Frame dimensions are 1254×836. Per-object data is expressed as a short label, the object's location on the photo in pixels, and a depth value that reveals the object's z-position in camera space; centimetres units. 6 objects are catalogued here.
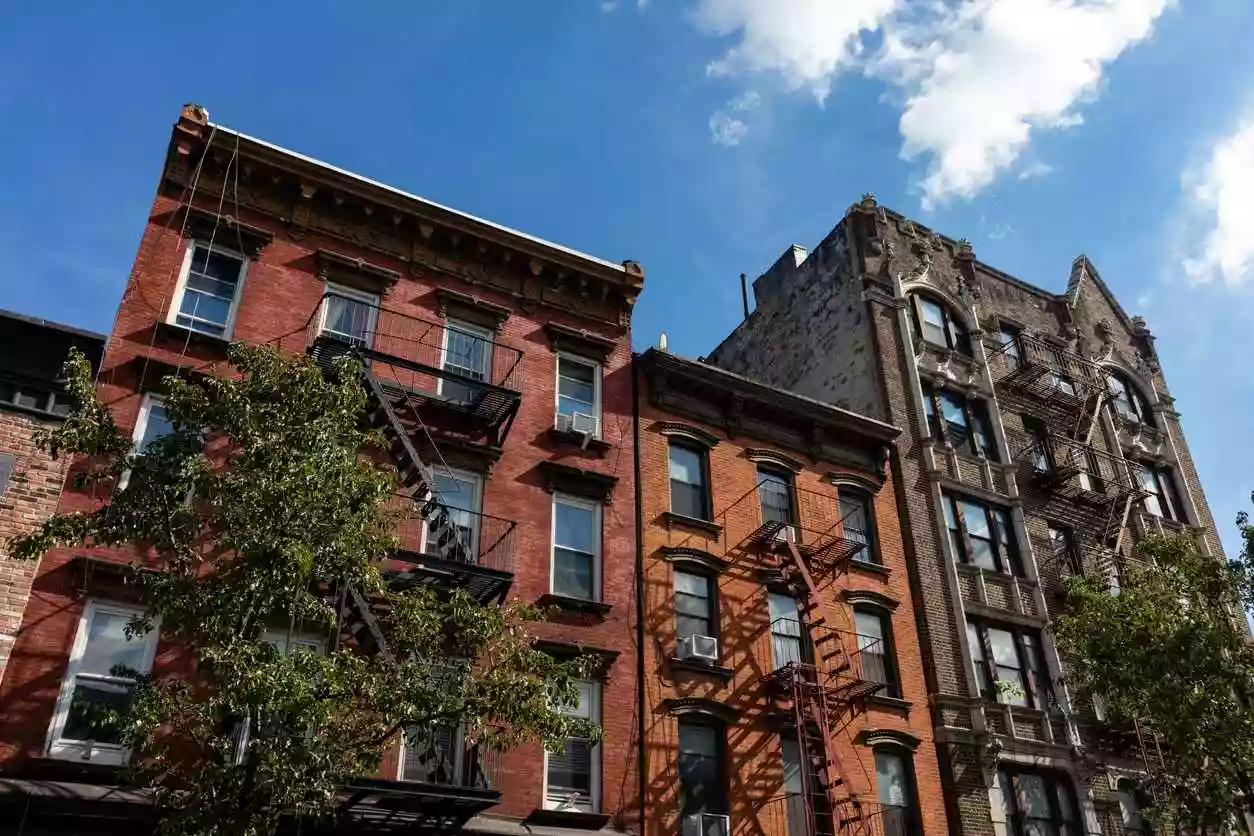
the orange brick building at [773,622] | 1897
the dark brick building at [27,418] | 1458
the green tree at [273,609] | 1070
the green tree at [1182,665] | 1792
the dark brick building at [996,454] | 2272
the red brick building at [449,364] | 1669
